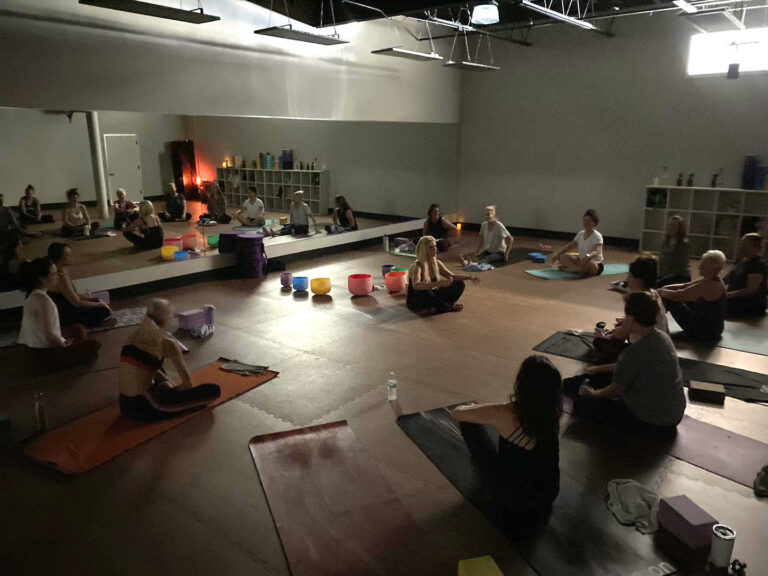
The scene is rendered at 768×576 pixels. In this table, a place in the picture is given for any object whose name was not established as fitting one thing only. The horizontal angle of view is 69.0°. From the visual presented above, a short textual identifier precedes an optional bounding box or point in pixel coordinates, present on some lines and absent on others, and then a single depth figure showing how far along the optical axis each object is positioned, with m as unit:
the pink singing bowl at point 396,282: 7.41
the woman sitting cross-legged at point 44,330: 4.62
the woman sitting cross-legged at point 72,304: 5.45
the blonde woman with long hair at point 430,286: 6.51
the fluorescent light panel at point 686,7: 6.96
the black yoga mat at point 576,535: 2.65
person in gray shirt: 3.54
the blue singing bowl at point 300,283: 7.56
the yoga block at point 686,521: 2.62
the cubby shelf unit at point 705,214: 9.04
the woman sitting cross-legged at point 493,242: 9.05
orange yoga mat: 3.57
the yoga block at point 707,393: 4.28
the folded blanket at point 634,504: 2.92
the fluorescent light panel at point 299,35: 6.32
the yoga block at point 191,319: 5.91
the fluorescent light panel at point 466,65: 8.57
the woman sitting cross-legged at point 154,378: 3.74
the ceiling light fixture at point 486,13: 6.70
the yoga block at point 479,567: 2.49
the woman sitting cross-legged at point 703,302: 5.29
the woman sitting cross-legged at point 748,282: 5.99
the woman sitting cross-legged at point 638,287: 4.41
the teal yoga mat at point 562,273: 8.16
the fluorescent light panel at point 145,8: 5.30
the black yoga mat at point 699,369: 4.49
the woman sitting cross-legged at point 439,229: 9.71
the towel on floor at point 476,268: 8.62
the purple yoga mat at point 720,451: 3.42
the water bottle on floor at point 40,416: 3.90
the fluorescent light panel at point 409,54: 7.63
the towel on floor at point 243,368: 4.88
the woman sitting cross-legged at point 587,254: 8.20
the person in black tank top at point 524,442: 2.71
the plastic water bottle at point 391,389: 4.32
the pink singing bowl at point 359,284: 7.23
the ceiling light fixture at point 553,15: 6.93
